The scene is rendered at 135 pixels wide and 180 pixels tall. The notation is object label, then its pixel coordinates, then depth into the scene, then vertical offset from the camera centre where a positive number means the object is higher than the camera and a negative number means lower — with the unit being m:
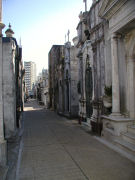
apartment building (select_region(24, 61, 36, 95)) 167.62 +20.47
